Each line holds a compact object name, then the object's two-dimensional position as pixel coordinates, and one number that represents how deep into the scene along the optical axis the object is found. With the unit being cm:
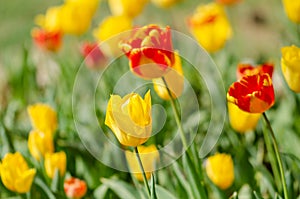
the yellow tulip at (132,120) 139
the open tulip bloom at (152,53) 147
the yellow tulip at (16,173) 154
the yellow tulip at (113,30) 208
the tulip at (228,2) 223
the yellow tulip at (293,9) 183
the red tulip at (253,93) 142
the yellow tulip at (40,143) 166
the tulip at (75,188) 159
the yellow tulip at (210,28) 203
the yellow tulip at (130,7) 221
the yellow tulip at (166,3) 231
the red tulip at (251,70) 147
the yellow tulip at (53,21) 224
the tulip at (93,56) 206
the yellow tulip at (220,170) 157
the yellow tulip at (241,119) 167
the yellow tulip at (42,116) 174
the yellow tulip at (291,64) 147
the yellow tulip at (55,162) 162
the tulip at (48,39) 218
